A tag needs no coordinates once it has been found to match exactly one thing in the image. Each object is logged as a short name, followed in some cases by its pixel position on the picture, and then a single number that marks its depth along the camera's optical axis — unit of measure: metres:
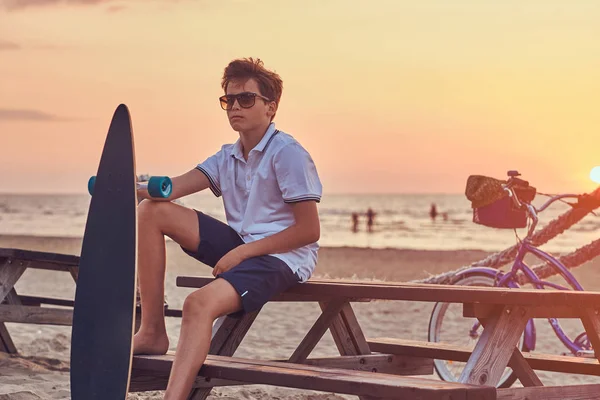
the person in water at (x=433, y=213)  50.62
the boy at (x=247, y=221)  3.76
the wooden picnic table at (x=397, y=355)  3.31
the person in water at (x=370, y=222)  40.09
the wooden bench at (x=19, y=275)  5.82
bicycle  5.64
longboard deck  3.70
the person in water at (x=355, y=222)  39.71
